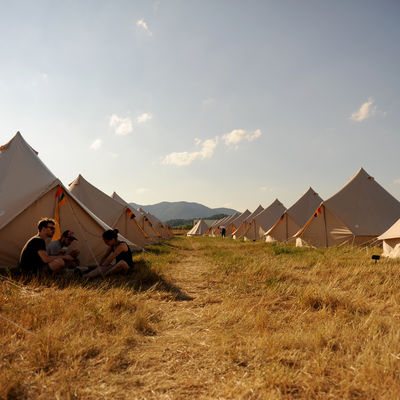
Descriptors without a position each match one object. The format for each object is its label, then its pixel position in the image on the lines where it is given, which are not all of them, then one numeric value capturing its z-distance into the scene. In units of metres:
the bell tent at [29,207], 6.70
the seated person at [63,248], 5.78
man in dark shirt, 5.45
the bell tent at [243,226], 28.36
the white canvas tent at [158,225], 31.11
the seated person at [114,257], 5.75
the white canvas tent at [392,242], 7.73
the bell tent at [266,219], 21.84
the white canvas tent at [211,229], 49.30
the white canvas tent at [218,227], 46.81
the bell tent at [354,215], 11.73
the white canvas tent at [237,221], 34.32
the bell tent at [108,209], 12.68
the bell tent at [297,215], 16.42
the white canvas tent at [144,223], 19.50
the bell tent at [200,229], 48.87
